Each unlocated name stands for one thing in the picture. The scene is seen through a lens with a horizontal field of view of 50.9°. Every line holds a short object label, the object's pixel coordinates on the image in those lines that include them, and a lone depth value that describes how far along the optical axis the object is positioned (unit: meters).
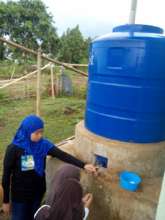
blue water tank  1.53
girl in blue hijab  1.39
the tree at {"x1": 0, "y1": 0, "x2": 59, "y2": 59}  15.35
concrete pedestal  1.48
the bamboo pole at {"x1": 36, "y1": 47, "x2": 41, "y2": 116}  2.21
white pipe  1.86
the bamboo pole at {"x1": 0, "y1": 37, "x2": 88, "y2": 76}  1.90
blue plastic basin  1.51
